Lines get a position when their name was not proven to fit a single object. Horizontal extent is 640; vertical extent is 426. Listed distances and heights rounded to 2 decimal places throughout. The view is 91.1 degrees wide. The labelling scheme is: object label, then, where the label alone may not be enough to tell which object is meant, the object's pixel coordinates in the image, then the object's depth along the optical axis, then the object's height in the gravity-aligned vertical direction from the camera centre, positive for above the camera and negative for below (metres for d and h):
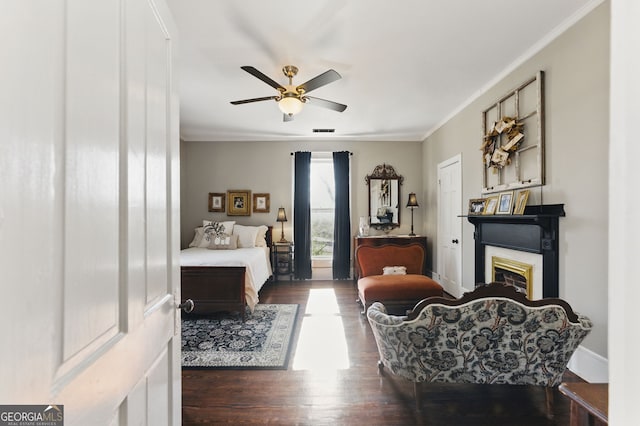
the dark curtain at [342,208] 5.91 +0.04
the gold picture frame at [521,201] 2.82 +0.08
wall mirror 5.98 +0.35
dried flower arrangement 3.01 +0.71
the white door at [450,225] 4.47 -0.23
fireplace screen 2.88 -0.63
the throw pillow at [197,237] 5.41 -0.47
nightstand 5.78 -0.94
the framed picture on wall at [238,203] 5.96 +0.13
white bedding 3.69 -0.63
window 6.09 +0.04
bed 3.61 -0.84
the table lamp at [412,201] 5.69 +0.16
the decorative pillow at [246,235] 5.35 -0.43
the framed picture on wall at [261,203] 5.99 +0.13
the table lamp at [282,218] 5.78 -0.15
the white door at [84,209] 0.46 +0.00
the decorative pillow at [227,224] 5.42 -0.25
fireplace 2.55 -0.33
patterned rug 2.65 -1.28
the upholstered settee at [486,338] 1.73 -0.74
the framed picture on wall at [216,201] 5.98 +0.17
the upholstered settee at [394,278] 3.66 -0.86
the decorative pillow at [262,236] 5.48 -0.47
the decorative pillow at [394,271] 4.30 -0.84
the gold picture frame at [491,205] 3.31 +0.06
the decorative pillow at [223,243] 5.10 -0.54
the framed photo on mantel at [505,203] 3.01 +0.07
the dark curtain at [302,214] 5.85 -0.07
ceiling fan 2.71 +1.12
